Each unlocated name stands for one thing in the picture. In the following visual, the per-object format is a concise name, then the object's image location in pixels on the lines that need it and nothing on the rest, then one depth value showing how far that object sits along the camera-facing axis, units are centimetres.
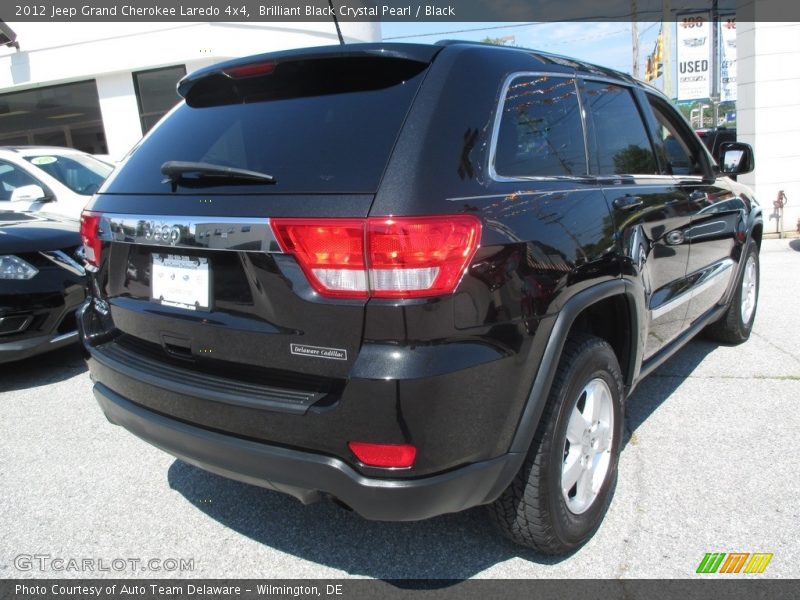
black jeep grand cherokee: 178
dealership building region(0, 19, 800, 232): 1497
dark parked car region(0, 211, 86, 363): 416
